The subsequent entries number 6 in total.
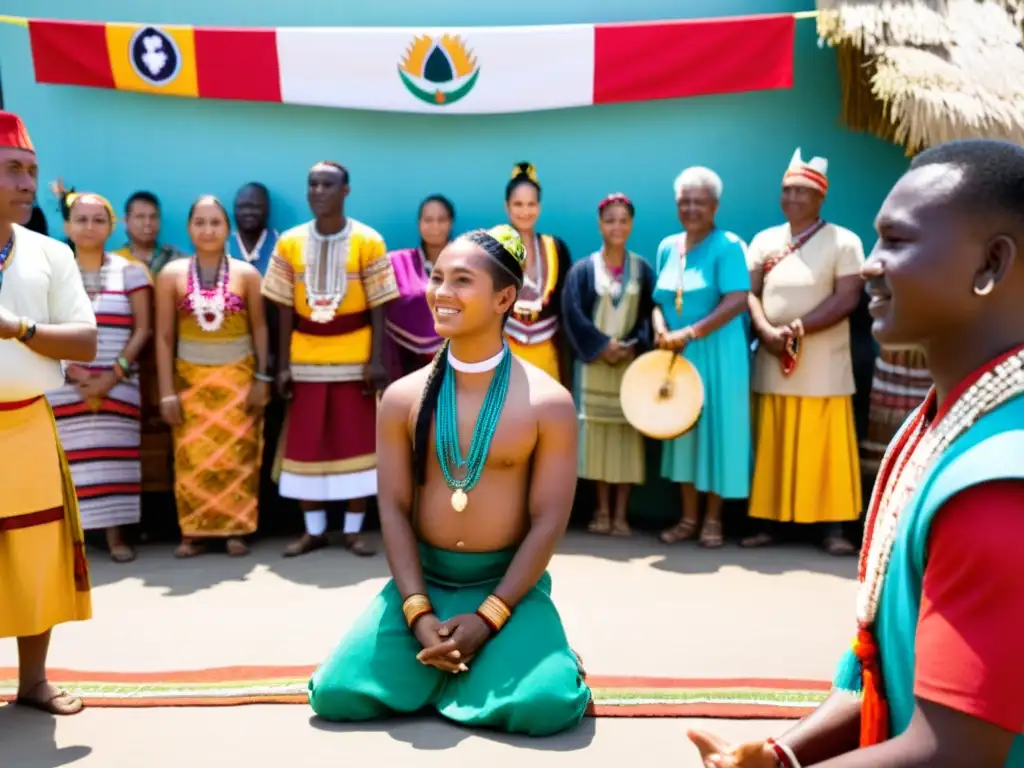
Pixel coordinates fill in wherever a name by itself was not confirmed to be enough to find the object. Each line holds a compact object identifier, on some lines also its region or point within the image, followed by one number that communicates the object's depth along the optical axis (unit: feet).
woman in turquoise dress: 18.76
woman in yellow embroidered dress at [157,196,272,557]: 18.61
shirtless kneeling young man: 10.78
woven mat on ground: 11.13
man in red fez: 10.81
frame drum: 17.89
